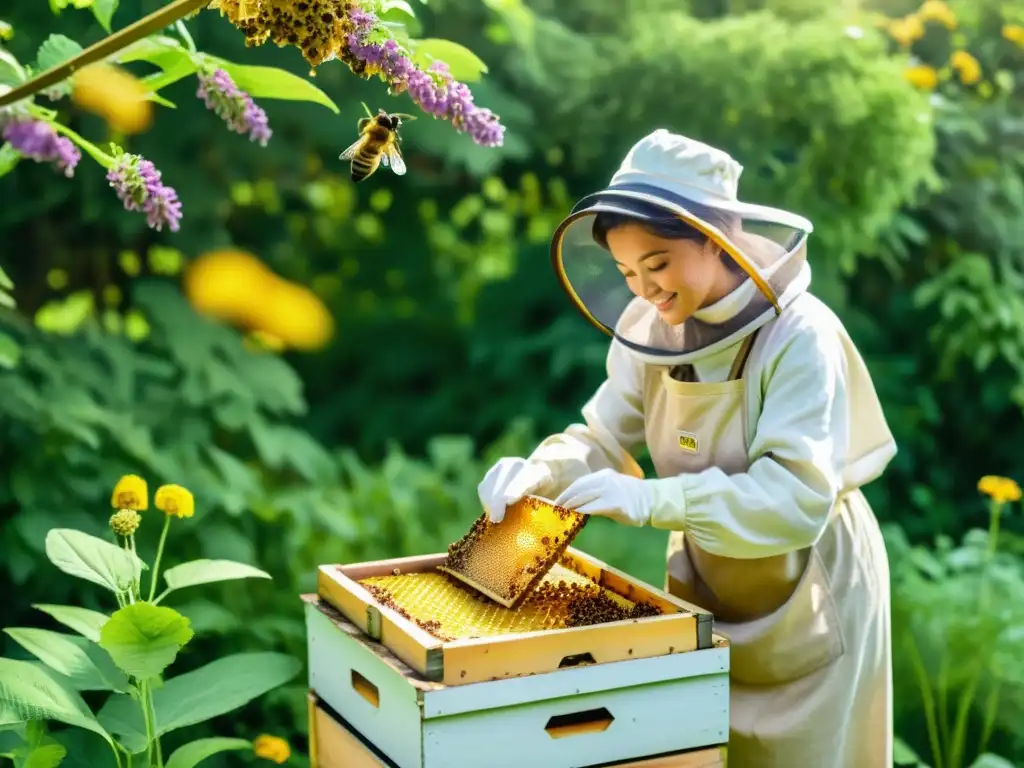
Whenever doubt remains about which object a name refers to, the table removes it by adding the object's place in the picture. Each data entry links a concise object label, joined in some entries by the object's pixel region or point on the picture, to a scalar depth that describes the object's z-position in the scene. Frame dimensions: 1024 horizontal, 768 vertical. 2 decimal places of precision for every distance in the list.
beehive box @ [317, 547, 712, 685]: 1.77
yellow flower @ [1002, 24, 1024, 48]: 4.79
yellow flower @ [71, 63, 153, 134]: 1.54
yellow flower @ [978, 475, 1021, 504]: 3.22
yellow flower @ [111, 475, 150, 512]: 2.20
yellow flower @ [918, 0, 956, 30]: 4.74
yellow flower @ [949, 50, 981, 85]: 4.67
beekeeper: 1.97
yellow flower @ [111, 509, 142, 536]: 2.11
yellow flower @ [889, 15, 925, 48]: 4.73
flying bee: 1.96
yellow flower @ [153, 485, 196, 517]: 2.19
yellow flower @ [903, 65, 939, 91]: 4.68
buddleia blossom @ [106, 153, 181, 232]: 1.68
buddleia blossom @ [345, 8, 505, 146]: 1.73
